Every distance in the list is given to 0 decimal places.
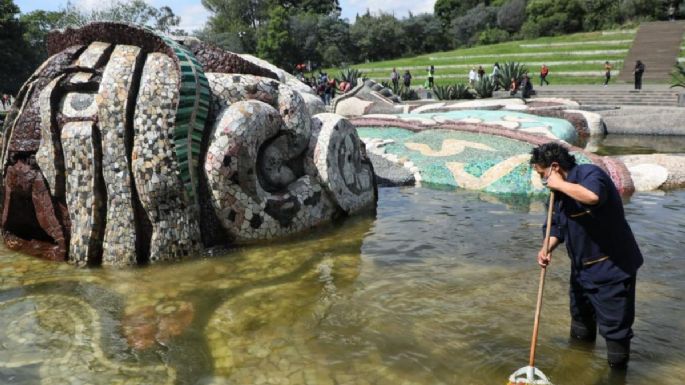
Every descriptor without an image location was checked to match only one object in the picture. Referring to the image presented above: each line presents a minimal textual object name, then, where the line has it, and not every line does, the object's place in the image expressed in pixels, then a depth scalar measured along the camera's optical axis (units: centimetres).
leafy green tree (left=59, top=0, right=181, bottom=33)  4451
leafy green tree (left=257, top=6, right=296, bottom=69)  4647
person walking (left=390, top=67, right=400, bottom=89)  2208
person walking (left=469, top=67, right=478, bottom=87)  2273
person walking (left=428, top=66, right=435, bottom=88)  2346
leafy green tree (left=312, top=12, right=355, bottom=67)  4722
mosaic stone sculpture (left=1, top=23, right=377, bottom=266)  462
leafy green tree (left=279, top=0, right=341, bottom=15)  6394
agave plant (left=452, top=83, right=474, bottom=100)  1831
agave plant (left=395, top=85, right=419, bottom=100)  1939
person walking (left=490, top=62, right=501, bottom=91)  1938
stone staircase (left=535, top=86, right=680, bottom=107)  1666
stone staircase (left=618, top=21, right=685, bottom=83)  2348
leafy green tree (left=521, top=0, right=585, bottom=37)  4159
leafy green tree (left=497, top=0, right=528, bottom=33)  4819
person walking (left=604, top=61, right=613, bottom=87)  2173
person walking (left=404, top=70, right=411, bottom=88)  2263
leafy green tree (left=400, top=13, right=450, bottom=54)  4906
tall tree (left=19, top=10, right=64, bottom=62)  3505
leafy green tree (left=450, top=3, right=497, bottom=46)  5141
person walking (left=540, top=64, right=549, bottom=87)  2198
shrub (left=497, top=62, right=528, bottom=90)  1906
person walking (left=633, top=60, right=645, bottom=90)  1903
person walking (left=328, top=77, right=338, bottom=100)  1938
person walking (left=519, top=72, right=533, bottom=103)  1762
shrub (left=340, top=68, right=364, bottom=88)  2119
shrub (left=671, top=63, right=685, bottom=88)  1723
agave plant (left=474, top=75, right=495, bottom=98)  1836
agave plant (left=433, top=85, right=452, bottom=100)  1827
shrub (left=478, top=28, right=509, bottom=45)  4522
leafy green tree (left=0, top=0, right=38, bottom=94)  2566
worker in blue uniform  288
